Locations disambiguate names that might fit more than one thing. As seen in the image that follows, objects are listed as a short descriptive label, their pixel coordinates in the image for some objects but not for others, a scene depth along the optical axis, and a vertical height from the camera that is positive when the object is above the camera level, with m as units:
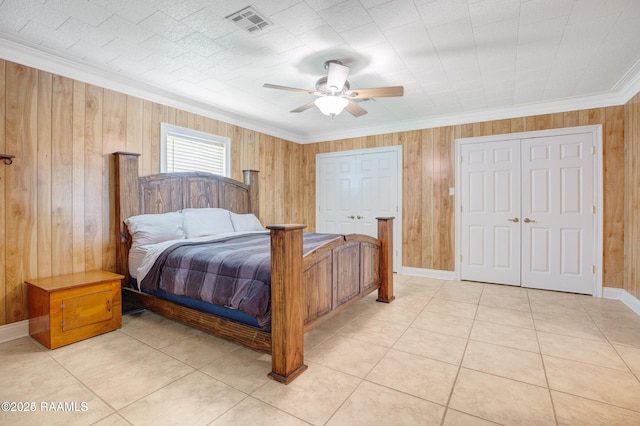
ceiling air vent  2.18 +1.44
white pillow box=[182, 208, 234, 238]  3.53 -0.15
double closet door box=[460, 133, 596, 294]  3.94 -0.06
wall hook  2.51 +0.45
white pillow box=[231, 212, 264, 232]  4.11 -0.19
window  3.84 +0.82
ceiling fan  2.70 +1.12
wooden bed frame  1.94 -0.50
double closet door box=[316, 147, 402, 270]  5.21 +0.33
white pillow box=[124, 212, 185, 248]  3.15 -0.20
